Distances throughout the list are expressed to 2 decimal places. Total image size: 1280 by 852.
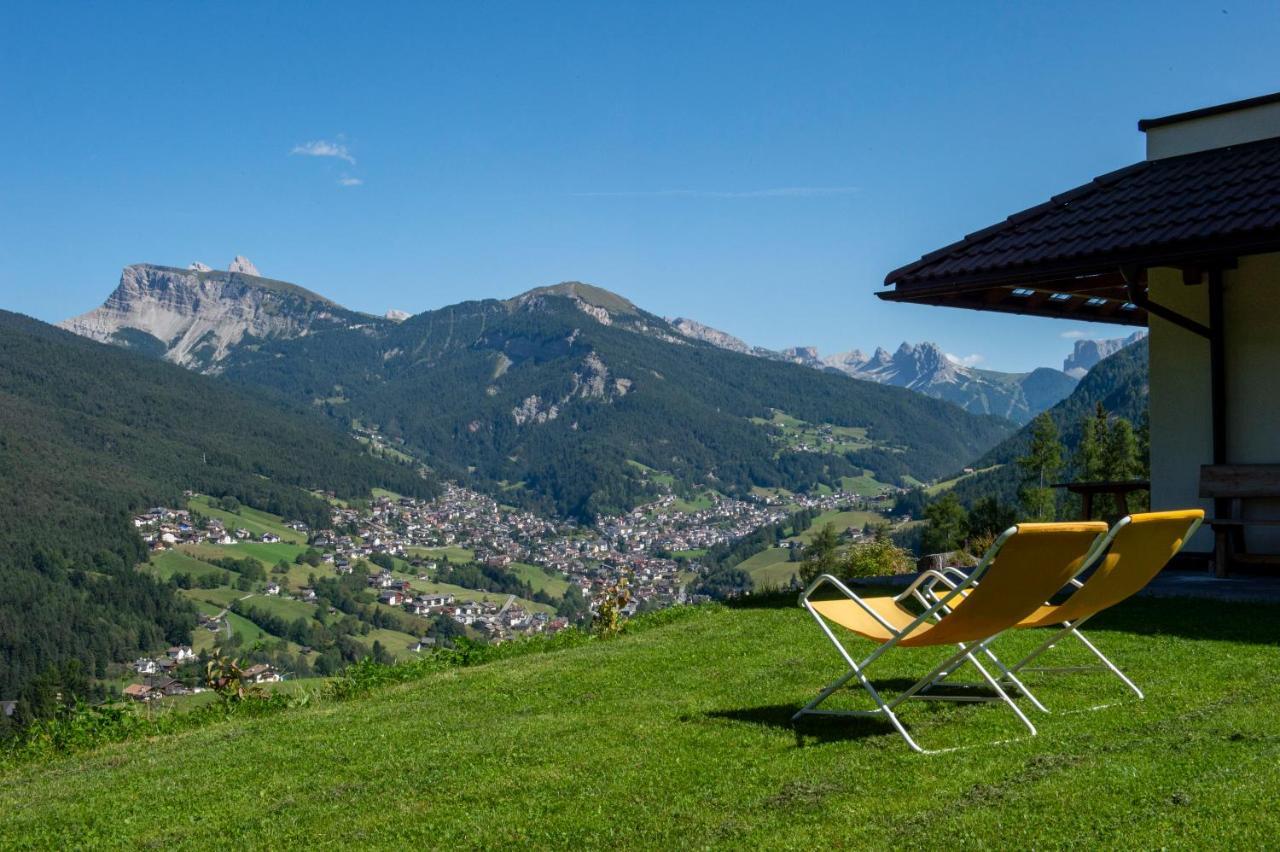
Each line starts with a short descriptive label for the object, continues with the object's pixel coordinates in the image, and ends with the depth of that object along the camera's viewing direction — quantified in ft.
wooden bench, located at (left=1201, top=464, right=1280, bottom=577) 32.27
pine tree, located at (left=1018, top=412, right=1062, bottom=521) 93.40
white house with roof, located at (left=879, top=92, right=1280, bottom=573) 31.48
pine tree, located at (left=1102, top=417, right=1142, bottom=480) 100.94
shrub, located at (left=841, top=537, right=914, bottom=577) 47.09
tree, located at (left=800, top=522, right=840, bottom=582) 61.00
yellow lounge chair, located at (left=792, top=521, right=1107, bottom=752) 14.83
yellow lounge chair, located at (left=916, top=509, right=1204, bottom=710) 16.28
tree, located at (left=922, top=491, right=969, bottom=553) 82.48
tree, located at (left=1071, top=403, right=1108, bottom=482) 101.86
